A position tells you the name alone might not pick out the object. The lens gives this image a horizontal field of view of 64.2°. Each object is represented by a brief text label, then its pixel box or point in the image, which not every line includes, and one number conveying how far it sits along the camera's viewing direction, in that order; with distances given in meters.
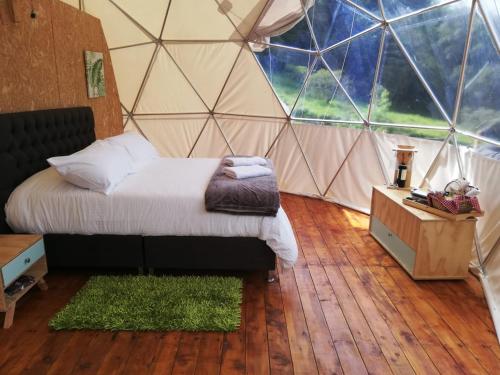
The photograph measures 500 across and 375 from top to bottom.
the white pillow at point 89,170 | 3.59
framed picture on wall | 5.18
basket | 3.61
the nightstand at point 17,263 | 2.90
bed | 3.55
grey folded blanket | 3.52
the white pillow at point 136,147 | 4.59
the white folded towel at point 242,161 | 4.48
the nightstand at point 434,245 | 3.65
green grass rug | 2.99
